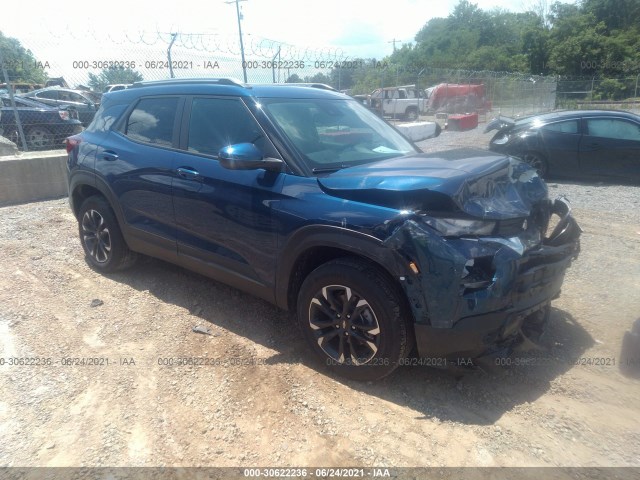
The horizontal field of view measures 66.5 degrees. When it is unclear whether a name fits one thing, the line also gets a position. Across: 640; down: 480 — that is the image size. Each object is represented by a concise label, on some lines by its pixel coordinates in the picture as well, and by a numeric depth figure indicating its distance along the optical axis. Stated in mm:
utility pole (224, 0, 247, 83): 11453
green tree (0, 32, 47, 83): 9020
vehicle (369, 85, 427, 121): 24230
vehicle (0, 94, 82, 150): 10180
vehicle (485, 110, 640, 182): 9070
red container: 18445
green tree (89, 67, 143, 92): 12033
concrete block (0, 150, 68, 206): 7969
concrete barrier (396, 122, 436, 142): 12827
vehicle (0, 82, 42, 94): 10734
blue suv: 2729
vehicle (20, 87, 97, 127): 14672
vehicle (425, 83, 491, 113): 24203
